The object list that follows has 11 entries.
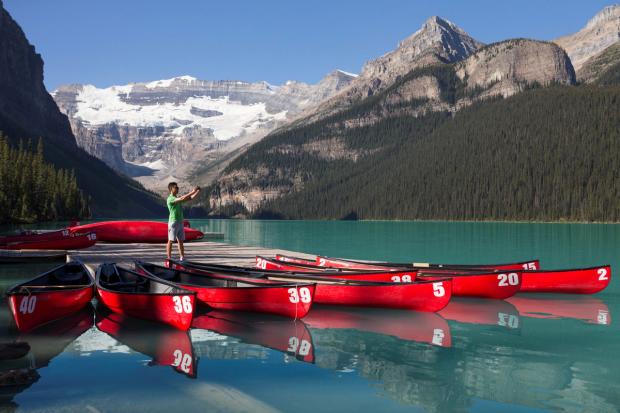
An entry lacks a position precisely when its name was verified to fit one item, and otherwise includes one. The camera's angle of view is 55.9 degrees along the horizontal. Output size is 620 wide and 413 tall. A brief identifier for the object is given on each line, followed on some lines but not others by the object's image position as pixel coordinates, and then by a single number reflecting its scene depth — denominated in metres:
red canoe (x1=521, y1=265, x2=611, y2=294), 26.78
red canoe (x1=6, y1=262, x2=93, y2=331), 16.97
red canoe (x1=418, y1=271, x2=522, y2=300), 24.39
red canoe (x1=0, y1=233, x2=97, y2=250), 39.88
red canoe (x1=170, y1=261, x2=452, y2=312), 21.06
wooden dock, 32.06
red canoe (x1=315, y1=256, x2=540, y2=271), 26.89
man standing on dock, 26.11
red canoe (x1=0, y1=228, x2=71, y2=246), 39.94
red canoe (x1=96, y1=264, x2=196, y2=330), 17.36
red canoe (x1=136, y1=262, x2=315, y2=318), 19.47
